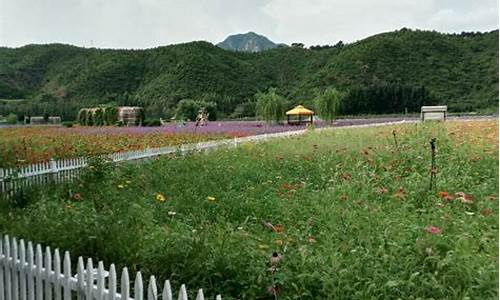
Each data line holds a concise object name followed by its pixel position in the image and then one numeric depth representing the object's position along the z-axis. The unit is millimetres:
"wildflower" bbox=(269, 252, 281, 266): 2328
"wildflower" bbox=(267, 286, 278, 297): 2499
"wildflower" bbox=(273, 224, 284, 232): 3660
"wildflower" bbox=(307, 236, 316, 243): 3218
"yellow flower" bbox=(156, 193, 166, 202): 4825
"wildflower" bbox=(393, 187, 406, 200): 4266
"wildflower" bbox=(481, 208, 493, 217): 3571
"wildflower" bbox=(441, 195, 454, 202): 3717
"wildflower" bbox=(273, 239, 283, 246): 3288
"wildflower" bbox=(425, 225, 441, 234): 2988
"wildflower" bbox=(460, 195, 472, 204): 3651
